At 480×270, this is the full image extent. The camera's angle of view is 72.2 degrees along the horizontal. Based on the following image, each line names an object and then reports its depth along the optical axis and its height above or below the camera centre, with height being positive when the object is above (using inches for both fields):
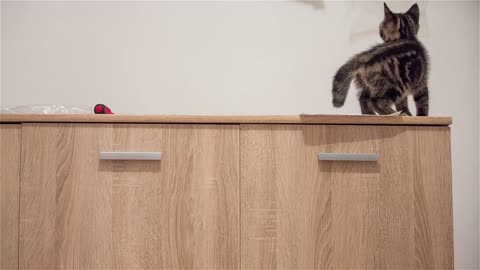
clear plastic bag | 39.4 +3.7
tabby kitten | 42.8 +9.5
